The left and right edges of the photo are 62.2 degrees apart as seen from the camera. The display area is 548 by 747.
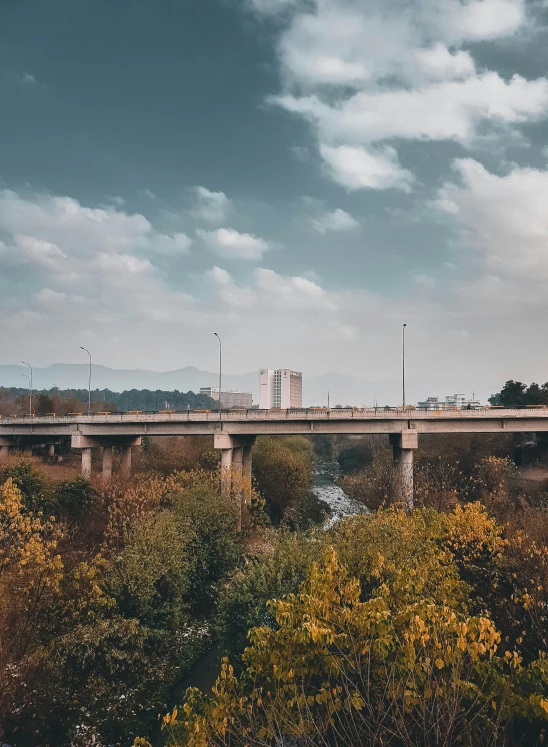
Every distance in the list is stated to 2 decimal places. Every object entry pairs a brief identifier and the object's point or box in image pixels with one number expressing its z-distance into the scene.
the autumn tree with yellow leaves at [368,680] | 9.84
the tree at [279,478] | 61.44
